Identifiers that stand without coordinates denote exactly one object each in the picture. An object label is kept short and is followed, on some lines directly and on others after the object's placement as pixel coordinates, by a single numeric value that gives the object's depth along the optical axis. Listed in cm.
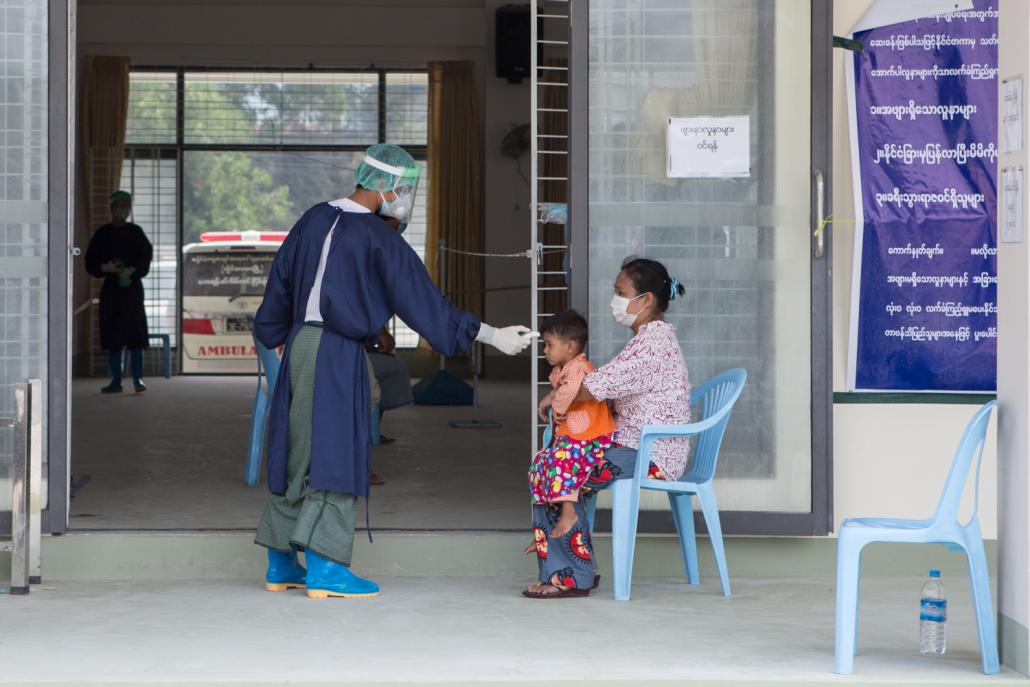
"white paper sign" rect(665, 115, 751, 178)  765
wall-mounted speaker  1956
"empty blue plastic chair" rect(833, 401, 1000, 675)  573
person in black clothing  1684
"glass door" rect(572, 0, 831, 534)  761
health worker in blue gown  704
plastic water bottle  599
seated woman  709
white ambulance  2051
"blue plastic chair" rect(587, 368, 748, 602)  704
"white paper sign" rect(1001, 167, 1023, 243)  565
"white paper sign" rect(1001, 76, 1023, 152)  565
